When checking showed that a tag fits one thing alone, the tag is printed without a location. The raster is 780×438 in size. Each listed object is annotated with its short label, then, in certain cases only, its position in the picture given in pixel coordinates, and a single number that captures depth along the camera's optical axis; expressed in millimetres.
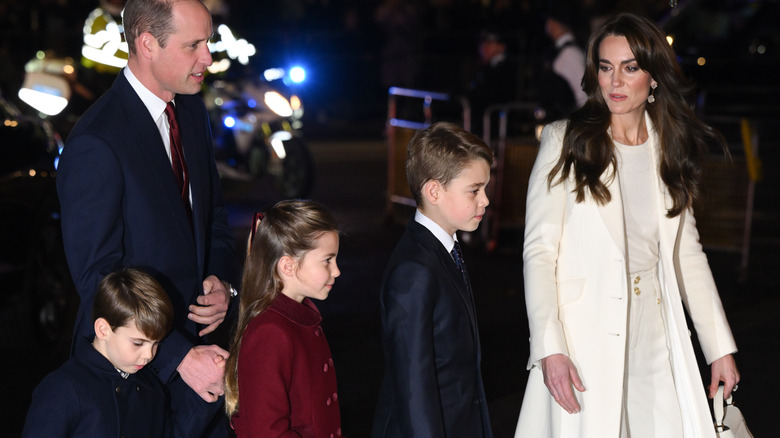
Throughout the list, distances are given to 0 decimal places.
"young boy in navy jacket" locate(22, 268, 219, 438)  6820
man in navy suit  7023
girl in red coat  6555
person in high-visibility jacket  23344
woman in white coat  7937
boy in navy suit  6805
